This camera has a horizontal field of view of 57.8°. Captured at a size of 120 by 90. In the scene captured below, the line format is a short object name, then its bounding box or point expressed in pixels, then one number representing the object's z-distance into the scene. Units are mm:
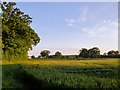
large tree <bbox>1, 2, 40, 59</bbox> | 23720
